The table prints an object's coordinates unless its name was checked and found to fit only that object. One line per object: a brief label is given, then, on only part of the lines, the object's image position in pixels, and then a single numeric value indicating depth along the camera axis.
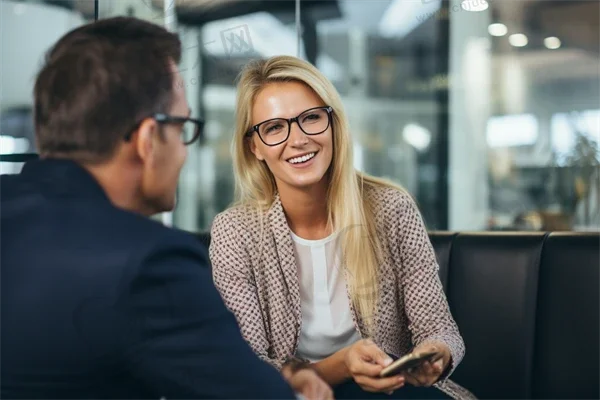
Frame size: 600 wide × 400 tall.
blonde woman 1.84
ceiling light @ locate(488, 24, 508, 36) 4.71
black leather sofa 2.00
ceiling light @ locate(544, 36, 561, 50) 4.62
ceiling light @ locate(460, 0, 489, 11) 3.36
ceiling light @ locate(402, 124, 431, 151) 5.11
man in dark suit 0.85
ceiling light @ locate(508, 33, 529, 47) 4.68
